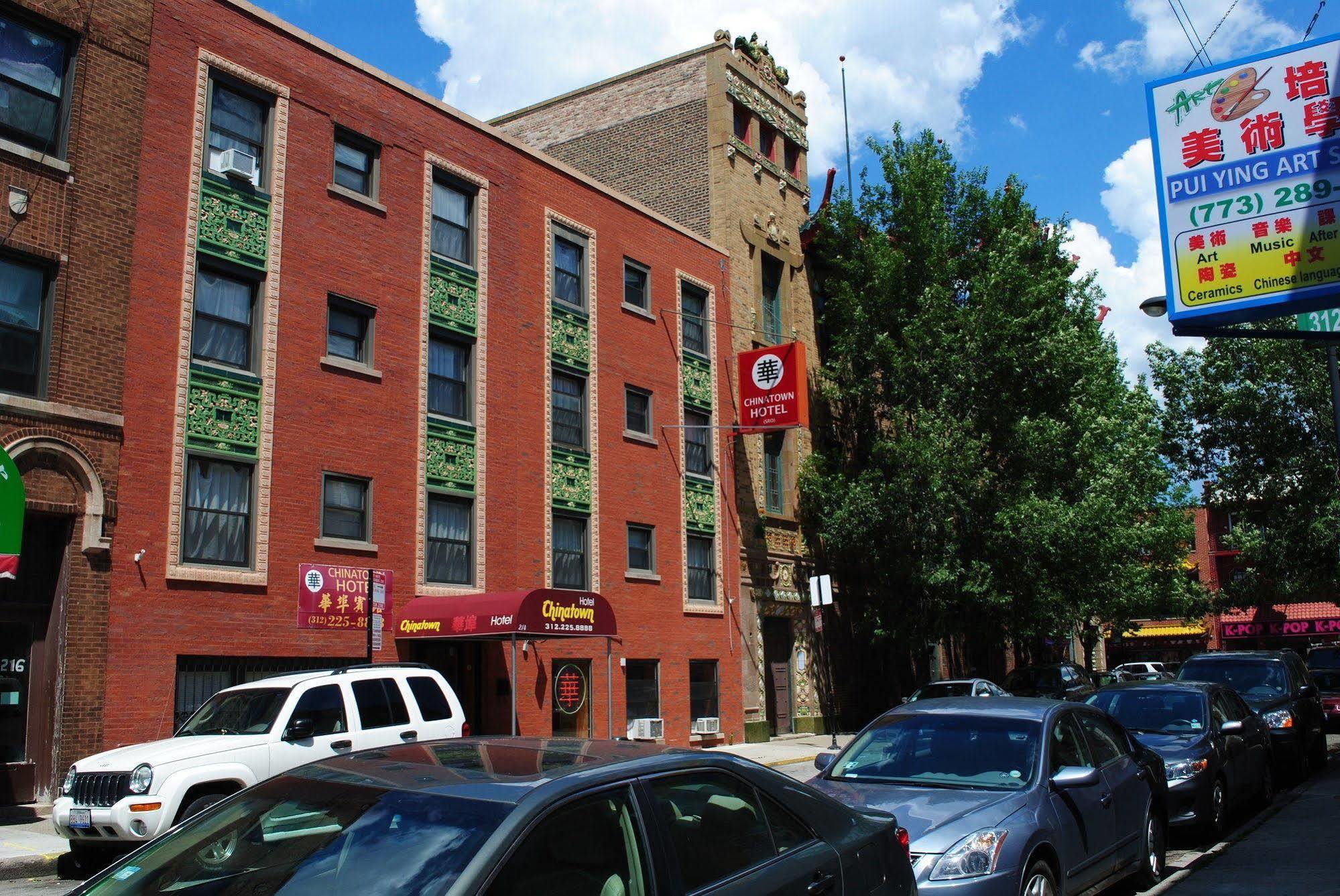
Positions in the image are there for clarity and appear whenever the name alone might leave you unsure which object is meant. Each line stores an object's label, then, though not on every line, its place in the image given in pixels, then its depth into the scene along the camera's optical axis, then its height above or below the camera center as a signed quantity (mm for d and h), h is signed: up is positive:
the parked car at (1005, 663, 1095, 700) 27234 -1196
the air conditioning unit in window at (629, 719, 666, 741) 23422 -1877
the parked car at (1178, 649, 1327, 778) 16266 -1015
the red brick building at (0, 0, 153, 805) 14773 +3940
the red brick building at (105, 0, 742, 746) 16797 +4353
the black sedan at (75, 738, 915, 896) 3533 -643
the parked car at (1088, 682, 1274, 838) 11406 -1195
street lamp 14828 +4141
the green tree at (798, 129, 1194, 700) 27203 +4986
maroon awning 17781 +367
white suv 10391 -1002
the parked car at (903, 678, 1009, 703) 24438 -1192
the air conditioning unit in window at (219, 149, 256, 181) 17828 +7400
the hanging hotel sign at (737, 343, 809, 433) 26828 +5774
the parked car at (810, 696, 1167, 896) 6863 -1075
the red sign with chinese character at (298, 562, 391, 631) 17844 +695
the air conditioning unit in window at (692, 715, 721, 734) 25547 -1988
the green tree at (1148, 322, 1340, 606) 30797 +4895
